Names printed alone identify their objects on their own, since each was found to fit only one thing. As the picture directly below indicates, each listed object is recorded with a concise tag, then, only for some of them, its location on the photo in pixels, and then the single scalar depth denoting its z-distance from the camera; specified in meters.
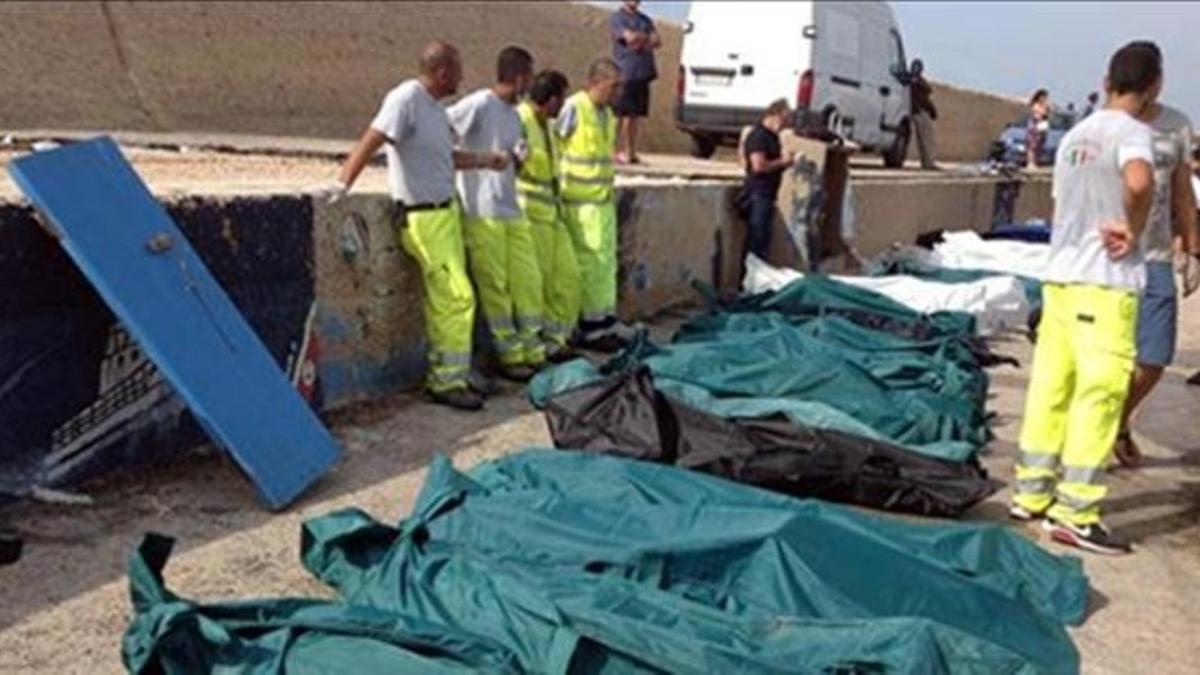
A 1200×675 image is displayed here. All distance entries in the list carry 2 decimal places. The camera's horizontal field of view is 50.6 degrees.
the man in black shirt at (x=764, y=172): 10.34
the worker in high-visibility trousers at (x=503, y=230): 6.87
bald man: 6.14
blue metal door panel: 4.58
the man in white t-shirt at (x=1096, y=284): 4.84
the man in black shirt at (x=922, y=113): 19.45
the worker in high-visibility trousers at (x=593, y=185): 7.79
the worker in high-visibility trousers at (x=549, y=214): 7.46
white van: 16.23
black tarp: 5.12
